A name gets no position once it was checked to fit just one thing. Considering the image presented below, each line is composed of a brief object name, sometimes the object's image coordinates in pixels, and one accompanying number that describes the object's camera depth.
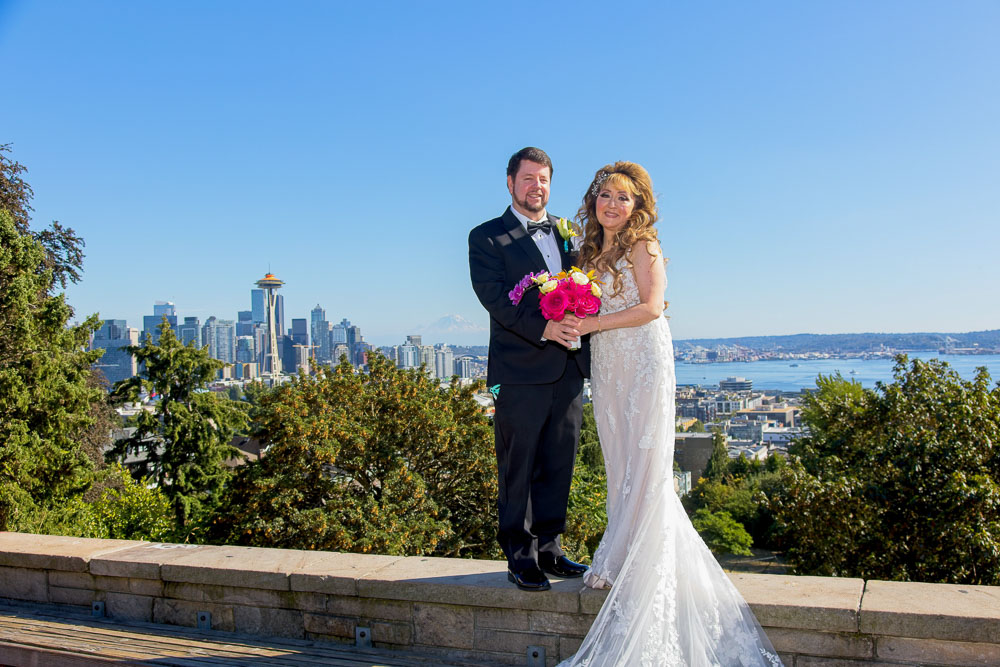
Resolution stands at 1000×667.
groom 3.42
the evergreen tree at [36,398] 8.70
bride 2.87
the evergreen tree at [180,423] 20.17
